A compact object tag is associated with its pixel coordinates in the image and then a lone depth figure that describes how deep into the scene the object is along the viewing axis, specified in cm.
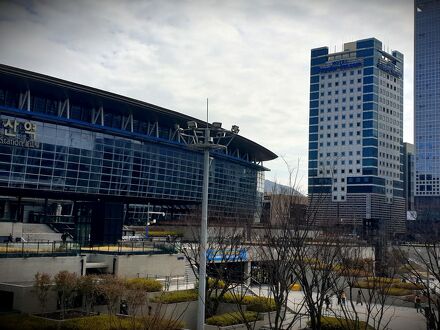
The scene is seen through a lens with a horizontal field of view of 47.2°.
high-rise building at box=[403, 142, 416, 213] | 15738
